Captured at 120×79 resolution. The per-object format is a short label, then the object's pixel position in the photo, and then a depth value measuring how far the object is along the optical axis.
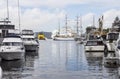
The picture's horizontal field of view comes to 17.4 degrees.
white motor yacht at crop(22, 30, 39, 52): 75.12
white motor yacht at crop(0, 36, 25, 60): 49.62
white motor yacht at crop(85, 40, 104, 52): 75.00
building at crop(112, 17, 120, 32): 107.99
